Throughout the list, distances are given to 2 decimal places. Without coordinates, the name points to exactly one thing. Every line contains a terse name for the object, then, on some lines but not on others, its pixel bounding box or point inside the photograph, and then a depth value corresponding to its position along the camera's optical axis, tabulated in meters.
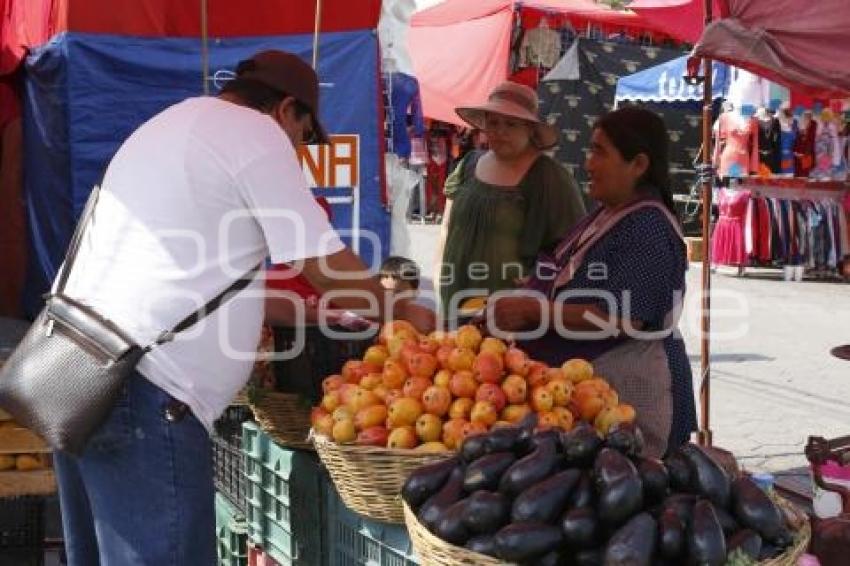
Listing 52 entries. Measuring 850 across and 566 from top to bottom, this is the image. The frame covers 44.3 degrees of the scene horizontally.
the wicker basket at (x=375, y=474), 2.39
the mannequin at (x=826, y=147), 13.92
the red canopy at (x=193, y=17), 6.55
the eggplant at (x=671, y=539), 1.82
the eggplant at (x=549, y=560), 1.87
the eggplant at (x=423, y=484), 2.15
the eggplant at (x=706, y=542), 1.78
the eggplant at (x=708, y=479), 2.01
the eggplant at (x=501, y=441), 2.17
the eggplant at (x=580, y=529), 1.88
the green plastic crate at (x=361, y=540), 2.44
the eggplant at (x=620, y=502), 1.89
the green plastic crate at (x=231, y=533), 3.63
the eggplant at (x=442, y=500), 2.03
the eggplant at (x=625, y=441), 2.09
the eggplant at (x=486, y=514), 1.94
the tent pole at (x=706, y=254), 4.63
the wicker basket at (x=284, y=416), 3.02
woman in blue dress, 3.25
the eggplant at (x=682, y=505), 1.90
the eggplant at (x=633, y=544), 1.79
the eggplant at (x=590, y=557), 1.86
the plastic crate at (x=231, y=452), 3.56
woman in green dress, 4.38
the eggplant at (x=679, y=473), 2.06
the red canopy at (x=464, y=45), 9.52
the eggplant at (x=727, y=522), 1.94
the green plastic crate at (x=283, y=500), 2.91
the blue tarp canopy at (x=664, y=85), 14.02
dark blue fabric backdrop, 6.59
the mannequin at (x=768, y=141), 13.82
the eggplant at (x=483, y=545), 1.89
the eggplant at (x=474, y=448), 2.17
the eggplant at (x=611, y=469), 1.94
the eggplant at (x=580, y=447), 2.07
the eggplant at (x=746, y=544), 1.85
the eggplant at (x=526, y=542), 1.85
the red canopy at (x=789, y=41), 3.61
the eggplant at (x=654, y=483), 1.99
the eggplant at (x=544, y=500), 1.92
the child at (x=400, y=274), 5.40
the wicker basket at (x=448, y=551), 1.88
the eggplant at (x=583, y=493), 1.95
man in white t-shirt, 2.43
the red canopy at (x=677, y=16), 5.19
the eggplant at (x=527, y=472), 2.00
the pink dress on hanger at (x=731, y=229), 14.00
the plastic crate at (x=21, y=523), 4.46
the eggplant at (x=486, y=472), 2.06
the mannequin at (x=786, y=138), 13.80
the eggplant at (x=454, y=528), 1.96
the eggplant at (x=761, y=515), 1.94
